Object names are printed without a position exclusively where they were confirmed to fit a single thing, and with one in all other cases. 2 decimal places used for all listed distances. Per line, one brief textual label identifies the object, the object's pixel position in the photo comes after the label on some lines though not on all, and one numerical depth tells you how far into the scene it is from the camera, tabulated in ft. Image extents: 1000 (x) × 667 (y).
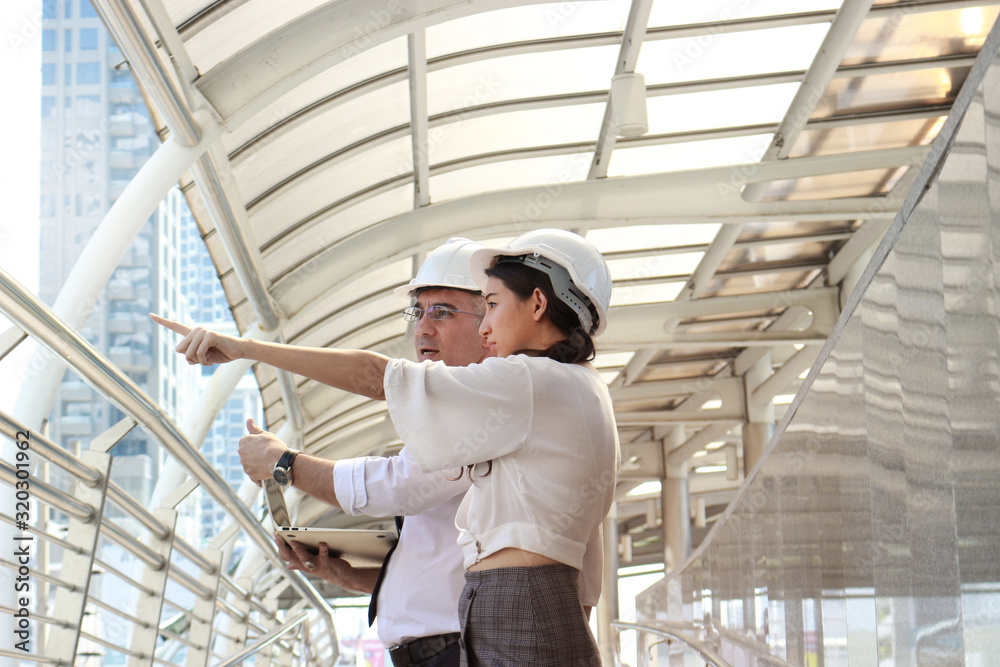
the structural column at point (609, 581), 82.86
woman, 7.16
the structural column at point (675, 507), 77.97
